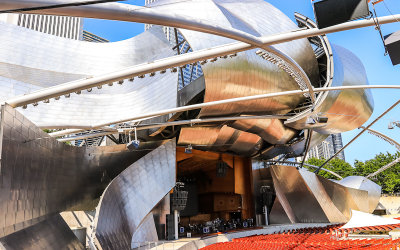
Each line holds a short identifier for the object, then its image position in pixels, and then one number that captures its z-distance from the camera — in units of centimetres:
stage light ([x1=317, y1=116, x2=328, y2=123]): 2042
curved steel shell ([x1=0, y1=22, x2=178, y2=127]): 1928
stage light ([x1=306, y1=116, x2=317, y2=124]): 2119
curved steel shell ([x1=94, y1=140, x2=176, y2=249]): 1358
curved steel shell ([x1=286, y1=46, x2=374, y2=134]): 2170
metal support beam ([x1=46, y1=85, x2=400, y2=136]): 1531
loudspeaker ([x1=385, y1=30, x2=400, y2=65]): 565
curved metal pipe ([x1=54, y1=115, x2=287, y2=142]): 1867
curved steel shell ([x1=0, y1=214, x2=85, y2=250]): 892
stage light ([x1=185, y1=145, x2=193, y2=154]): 2350
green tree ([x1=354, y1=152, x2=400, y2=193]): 5028
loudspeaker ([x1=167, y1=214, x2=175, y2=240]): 2086
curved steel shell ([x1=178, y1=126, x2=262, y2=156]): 2382
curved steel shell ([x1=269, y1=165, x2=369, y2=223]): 3131
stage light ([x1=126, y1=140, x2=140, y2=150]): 1809
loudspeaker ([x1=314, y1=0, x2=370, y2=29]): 520
